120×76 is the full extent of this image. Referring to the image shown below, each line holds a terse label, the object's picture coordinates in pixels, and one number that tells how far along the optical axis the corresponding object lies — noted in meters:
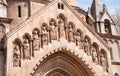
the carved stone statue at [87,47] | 18.20
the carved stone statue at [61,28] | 17.83
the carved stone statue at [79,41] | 18.13
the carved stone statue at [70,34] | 18.03
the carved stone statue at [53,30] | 17.55
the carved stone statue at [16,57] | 15.99
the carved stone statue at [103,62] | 18.42
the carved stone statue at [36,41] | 16.77
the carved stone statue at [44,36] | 17.19
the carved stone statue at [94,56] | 18.30
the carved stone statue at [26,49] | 16.36
